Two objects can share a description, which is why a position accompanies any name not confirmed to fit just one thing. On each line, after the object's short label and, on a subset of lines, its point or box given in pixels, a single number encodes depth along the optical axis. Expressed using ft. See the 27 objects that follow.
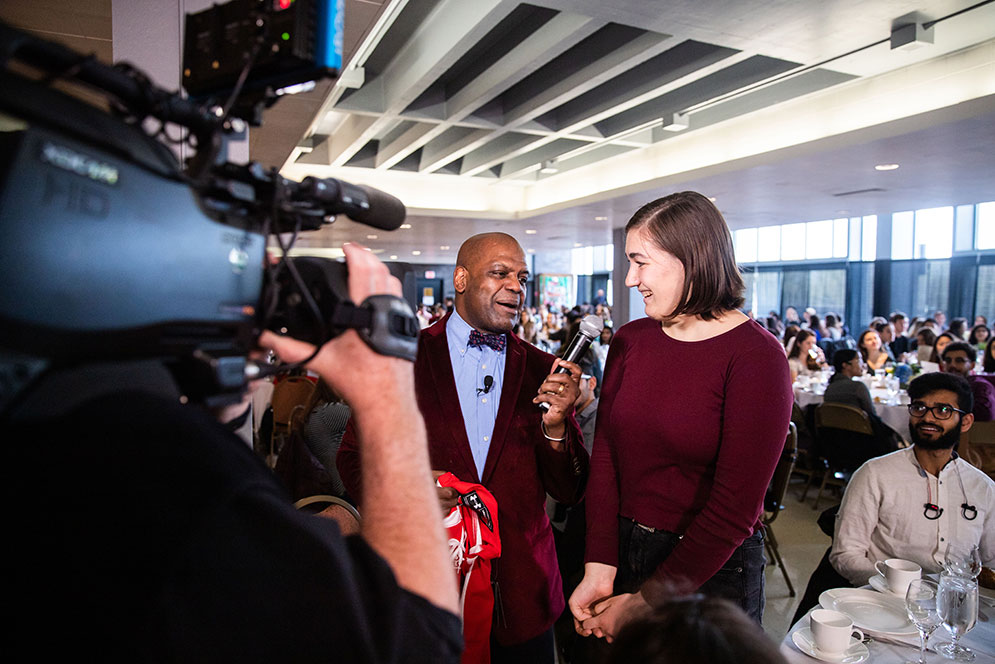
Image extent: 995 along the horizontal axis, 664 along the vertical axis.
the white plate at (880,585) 5.82
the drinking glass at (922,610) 4.82
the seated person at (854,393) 16.21
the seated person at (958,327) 28.50
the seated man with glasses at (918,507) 7.28
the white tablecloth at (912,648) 4.84
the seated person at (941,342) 23.09
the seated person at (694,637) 2.20
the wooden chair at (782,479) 11.75
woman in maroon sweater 4.61
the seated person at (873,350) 25.76
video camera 1.45
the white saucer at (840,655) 4.75
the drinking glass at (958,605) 4.70
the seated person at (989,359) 19.89
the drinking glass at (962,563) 5.07
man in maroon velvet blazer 5.67
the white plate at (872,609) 5.19
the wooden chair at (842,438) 16.37
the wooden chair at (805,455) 18.44
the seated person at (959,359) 18.08
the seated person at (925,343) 26.91
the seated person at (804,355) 23.50
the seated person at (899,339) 34.27
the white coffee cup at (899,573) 5.70
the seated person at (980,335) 26.92
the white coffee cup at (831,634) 4.73
